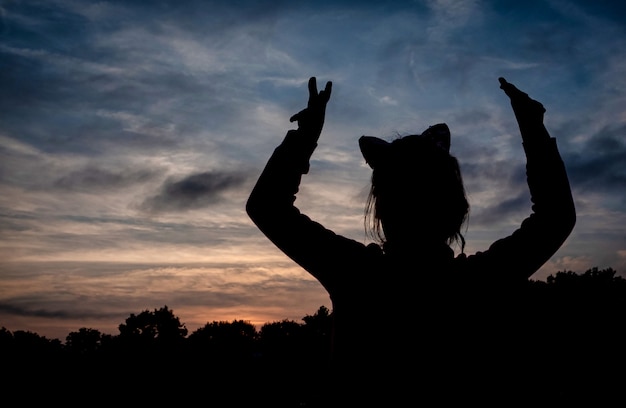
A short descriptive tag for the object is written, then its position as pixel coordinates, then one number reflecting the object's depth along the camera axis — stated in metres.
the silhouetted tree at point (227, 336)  42.77
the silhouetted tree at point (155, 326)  42.09
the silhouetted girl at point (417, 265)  1.77
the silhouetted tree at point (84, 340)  35.77
